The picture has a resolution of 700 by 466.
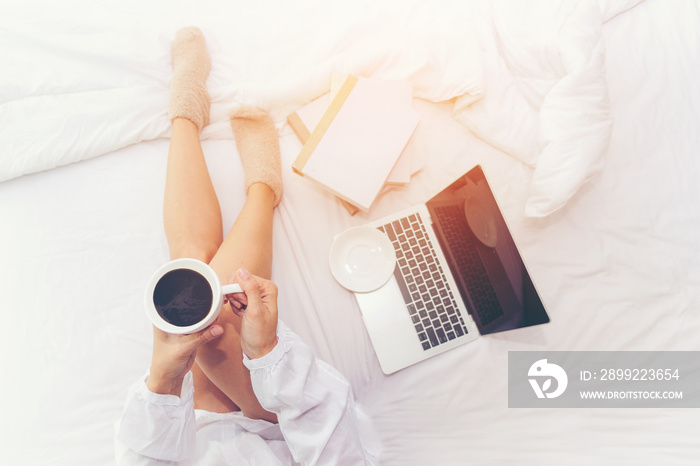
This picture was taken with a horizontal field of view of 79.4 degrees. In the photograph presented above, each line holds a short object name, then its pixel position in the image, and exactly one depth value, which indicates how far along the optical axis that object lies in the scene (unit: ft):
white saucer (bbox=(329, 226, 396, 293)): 3.01
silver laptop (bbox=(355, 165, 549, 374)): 2.63
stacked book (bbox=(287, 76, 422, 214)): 2.99
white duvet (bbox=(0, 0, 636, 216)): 2.90
